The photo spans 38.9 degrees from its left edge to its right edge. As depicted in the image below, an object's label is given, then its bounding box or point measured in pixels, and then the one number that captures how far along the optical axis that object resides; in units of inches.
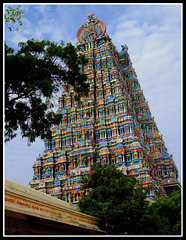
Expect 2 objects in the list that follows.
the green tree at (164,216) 566.2
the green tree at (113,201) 558.6
